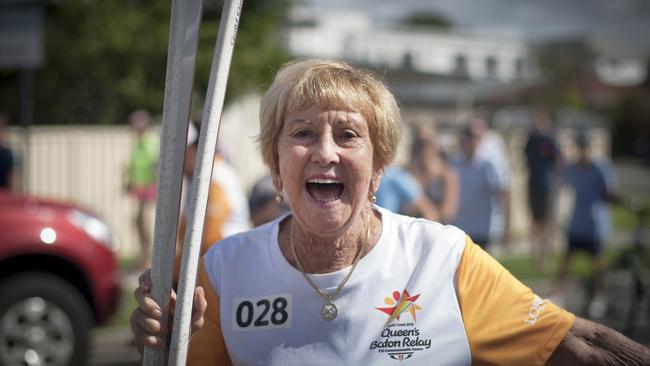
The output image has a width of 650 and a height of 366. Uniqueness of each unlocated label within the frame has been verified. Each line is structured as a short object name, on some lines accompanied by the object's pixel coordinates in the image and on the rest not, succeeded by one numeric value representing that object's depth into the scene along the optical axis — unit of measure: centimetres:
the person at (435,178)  838
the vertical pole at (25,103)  1112
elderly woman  229
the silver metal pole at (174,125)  186
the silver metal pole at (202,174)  186
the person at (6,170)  938
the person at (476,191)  870
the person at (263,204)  548
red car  641
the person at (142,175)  1203
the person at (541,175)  1280
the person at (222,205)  530
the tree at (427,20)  10069
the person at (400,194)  605
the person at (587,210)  948
